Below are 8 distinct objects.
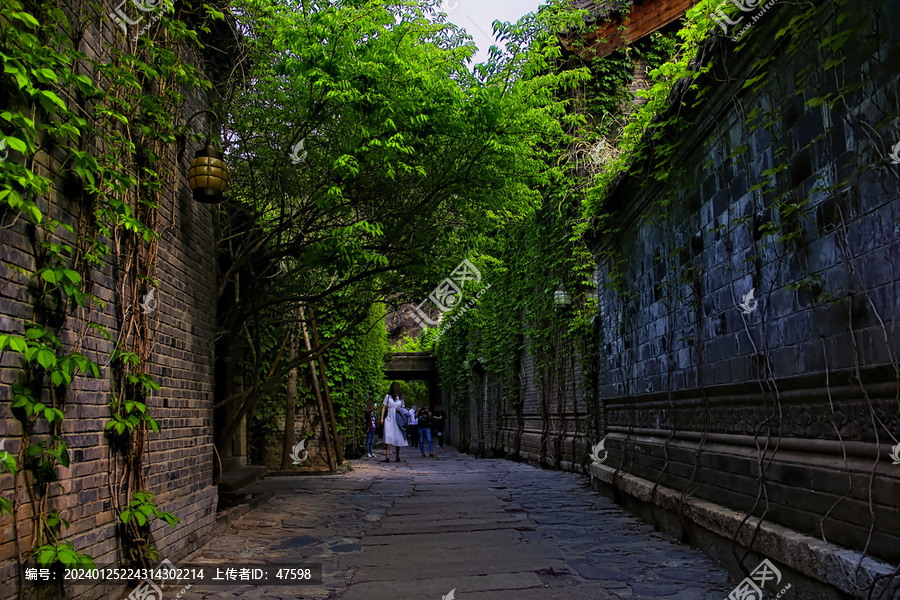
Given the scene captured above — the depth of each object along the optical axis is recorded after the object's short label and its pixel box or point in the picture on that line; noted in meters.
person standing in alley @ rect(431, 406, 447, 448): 31.36
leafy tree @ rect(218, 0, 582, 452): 6.45
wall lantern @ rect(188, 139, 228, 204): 5.19
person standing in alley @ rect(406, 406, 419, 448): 19.83
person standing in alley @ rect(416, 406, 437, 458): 18.84
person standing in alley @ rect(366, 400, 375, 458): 17.73
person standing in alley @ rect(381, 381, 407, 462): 14.72
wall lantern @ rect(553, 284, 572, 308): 10.92
